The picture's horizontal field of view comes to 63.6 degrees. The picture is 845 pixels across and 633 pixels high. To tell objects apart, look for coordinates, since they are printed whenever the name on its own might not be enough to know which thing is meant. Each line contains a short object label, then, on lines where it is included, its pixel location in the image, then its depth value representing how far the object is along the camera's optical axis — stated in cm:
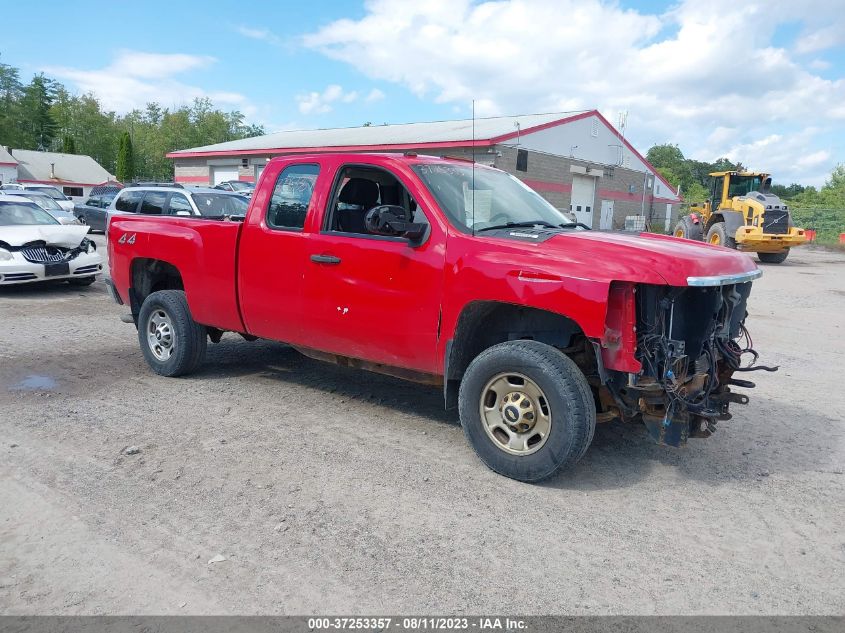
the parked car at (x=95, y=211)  2533
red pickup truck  404
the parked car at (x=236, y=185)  2706
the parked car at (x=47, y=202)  2030
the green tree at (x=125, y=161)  7306
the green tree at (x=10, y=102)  8781
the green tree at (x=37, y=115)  9231
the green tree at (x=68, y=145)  8164
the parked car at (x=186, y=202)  1320
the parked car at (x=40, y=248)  1100
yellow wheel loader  2002
